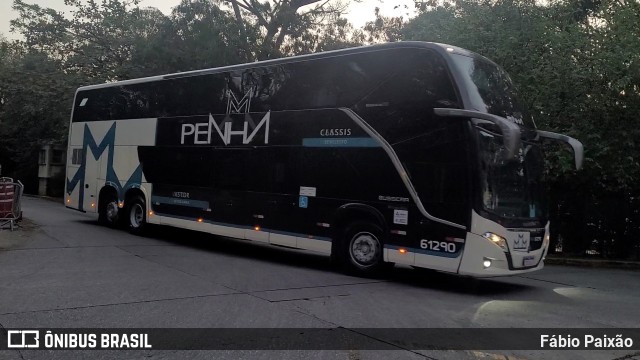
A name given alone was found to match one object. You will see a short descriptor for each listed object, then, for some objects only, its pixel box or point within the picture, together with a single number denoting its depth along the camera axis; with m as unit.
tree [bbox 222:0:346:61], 22.88
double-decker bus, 8.08
